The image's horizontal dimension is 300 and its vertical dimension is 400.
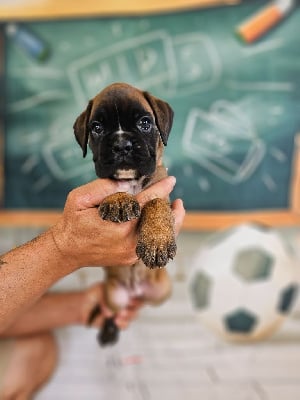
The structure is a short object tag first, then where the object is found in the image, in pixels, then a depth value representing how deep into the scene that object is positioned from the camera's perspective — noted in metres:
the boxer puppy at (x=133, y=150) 0.66
